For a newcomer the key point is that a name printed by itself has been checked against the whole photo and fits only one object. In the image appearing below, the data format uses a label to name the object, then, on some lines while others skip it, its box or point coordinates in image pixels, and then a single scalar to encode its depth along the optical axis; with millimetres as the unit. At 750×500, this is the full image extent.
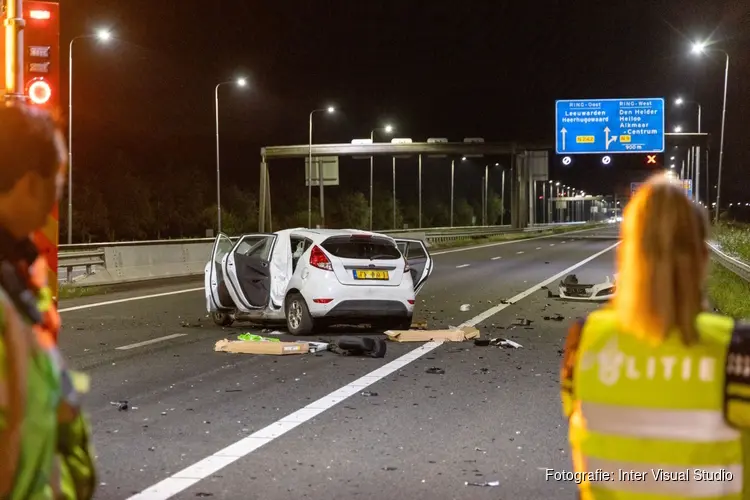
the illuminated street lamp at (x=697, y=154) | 51147
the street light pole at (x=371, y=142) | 64750
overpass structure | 62969
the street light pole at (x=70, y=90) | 33875
